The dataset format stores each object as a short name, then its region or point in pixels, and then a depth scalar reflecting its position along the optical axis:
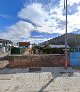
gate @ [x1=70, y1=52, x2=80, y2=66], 6.05
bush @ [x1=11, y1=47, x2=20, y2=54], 11.45
